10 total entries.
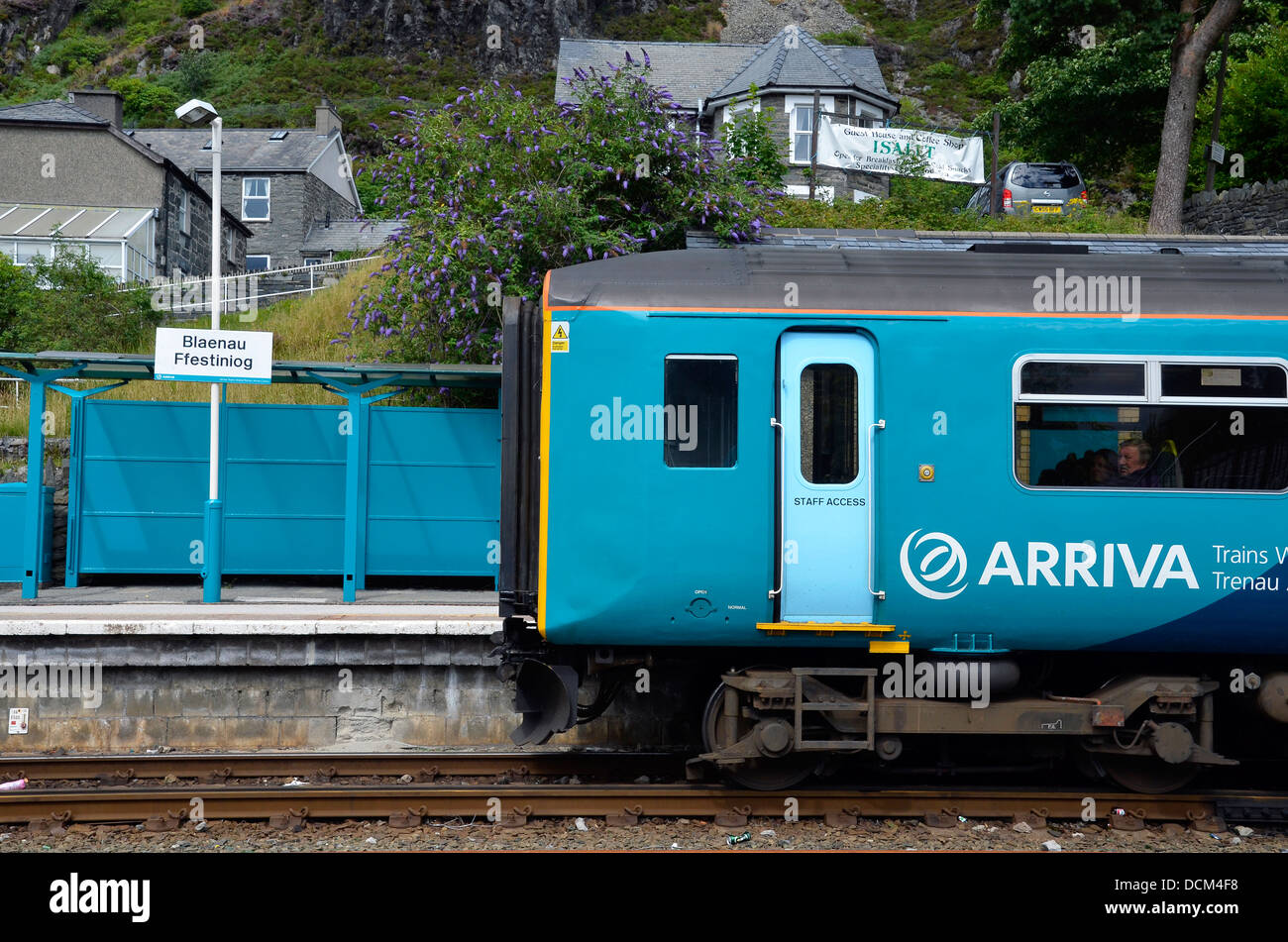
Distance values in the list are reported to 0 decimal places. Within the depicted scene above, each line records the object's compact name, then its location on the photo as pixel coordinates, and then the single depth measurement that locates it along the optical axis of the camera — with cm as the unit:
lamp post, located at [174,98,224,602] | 1099
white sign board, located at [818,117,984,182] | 2397
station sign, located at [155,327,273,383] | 1061
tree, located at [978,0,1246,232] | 2011
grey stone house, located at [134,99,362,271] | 4181
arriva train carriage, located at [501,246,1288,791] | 659
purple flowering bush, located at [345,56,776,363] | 1230
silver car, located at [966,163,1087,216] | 2284
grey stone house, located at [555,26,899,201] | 3175
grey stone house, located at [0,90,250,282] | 3291
